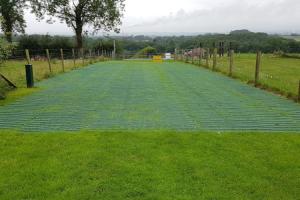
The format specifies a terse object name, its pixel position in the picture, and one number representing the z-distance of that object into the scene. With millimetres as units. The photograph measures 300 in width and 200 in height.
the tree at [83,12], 34812
